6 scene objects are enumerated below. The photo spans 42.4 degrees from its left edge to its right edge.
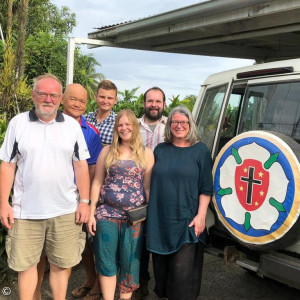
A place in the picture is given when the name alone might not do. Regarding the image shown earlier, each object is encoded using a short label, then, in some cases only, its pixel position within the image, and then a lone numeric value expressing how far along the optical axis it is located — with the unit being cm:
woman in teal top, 278
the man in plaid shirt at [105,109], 357
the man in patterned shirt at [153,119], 356
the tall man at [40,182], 264
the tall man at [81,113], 321
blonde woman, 289
